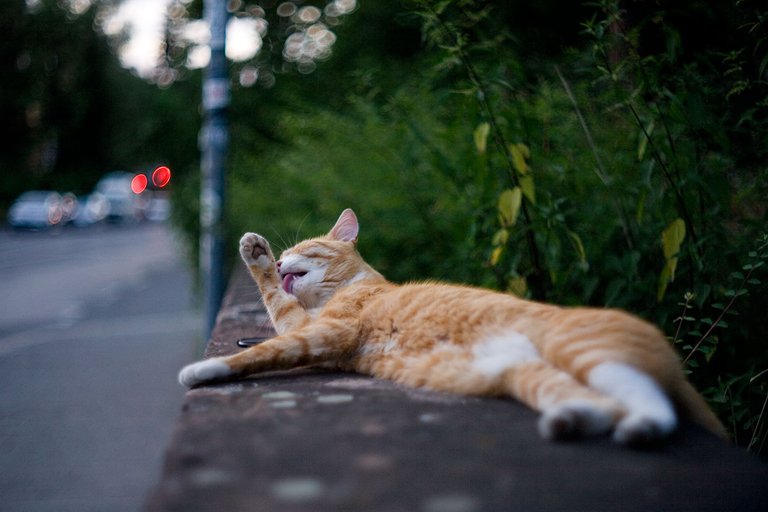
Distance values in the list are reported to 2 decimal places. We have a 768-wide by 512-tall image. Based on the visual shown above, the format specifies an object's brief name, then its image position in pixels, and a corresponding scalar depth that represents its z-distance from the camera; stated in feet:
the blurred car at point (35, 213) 88.28
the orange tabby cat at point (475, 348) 5.76
